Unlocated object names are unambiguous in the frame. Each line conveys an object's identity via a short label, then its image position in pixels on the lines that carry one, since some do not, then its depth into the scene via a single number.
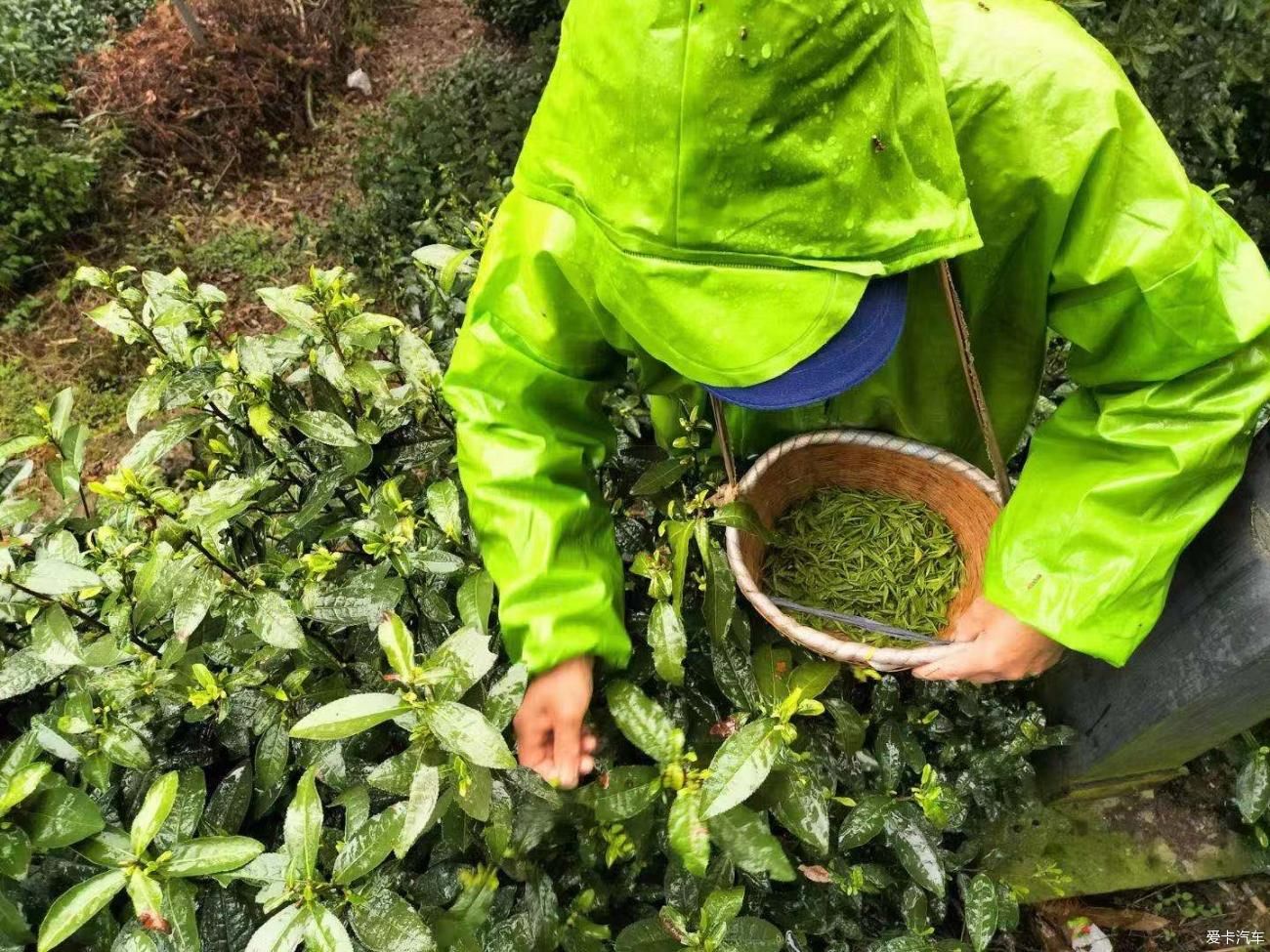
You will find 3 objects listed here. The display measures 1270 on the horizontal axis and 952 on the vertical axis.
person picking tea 0.81
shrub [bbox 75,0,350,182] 4.25
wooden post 3.99
